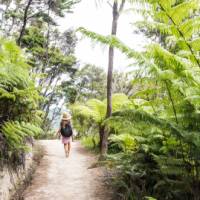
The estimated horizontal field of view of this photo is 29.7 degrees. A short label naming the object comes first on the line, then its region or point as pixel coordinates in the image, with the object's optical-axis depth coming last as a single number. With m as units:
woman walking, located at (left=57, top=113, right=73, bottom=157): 10.61
